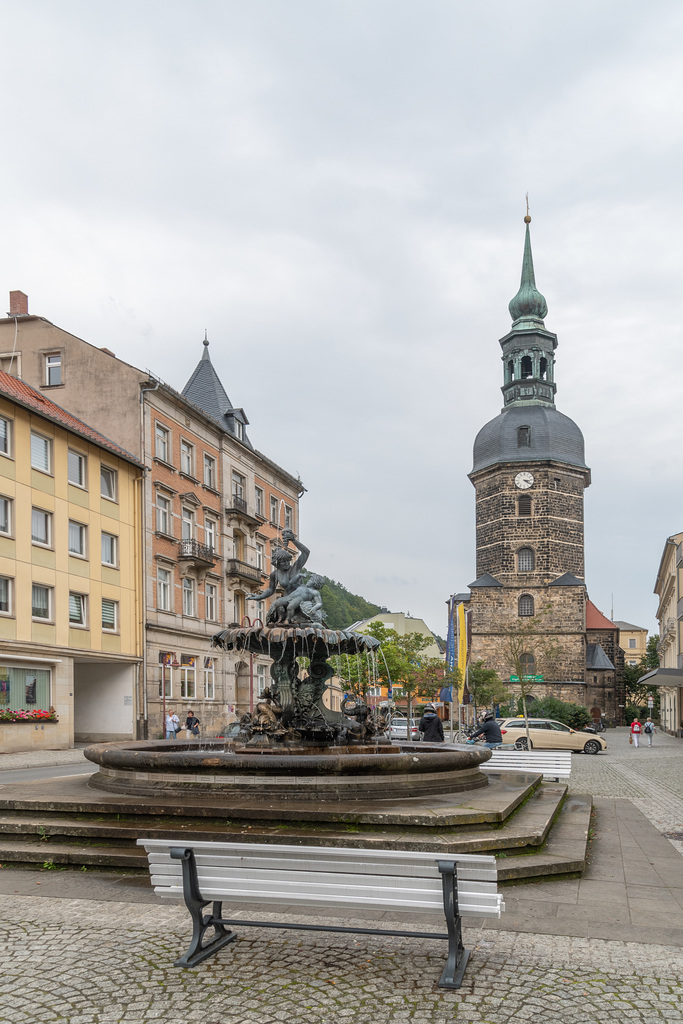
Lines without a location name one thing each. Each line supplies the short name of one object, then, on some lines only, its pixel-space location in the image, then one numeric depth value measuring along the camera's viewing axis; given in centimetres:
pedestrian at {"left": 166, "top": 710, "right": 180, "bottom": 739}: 3145
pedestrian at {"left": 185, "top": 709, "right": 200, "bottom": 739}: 3120
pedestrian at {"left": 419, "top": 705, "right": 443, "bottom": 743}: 1884
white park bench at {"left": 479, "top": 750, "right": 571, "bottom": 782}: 1551
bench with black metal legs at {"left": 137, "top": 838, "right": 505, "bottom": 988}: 524
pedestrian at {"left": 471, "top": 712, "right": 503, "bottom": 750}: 1958
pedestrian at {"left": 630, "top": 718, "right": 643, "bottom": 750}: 4227
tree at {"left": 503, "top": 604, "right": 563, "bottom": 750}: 7175
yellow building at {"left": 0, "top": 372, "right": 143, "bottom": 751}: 2870
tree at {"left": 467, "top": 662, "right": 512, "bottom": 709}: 6819
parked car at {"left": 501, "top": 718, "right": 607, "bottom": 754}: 3350
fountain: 927
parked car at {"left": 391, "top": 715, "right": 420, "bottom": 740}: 3462
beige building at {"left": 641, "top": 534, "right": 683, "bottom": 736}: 4369
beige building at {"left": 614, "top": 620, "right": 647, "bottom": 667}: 13125
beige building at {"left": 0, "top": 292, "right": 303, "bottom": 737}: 3822
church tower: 7381
